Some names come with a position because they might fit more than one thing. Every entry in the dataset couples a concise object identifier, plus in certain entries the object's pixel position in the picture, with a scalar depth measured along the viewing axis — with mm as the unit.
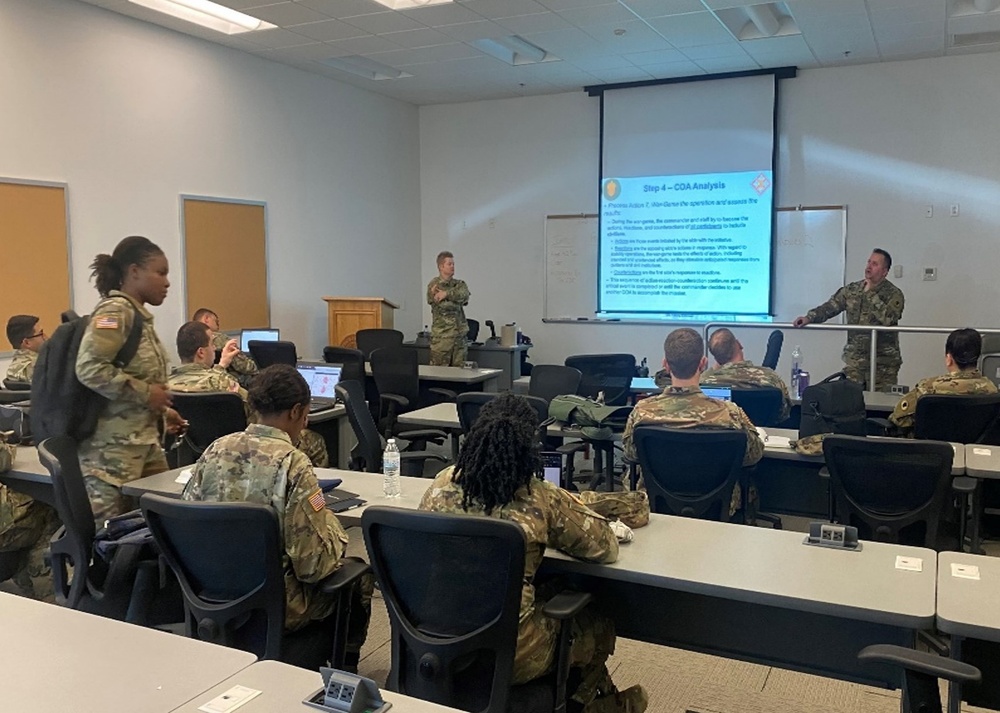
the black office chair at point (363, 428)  4102
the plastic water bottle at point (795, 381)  5784
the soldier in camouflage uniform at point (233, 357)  5572
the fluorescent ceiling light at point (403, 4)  6367
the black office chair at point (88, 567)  2555
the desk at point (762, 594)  2016
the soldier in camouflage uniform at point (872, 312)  6645
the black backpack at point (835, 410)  4203
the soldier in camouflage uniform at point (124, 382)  3230
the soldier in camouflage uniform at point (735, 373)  4617
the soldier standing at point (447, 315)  8195
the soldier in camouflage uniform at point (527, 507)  2088
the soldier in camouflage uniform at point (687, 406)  3545
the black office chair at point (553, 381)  5434
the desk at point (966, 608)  1829
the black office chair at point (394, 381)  6188
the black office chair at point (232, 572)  2107
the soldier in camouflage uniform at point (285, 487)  2260
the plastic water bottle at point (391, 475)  3090
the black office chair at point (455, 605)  1908
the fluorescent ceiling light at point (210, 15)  6512
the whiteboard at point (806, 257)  8258
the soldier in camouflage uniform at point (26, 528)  3453
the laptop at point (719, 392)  4523
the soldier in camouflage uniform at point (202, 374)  4387
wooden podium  8242
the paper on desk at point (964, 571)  2137
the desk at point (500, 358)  8383
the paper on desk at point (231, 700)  1473
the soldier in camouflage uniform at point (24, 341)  5414
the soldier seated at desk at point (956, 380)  4215
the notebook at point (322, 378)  5414
